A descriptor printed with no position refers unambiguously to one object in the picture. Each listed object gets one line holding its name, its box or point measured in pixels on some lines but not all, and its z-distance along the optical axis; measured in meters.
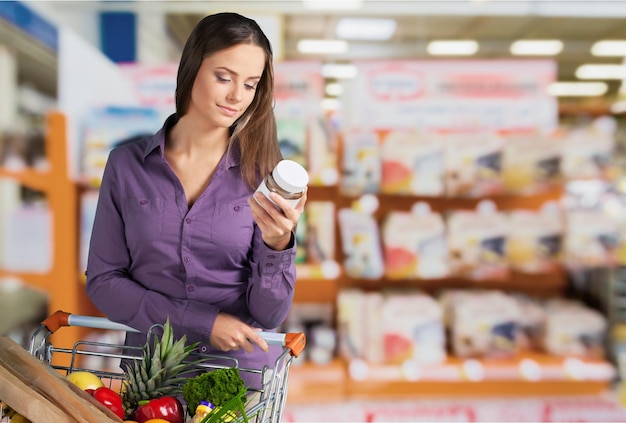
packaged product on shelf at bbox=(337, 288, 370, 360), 3.02
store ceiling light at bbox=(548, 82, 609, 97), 8.90
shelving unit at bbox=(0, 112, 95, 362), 2.82
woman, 1.30
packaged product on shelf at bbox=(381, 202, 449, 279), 2.99
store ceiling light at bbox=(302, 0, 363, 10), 3.27
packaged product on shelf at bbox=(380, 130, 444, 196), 2.96
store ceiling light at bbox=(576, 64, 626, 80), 8.12
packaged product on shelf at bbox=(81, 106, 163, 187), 2.83
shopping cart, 1.08
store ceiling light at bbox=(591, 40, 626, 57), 6.71
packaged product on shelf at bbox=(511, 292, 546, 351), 3.11
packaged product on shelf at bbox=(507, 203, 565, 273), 3.03
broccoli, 1.05
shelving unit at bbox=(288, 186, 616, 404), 2.95
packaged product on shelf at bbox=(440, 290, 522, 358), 3.01
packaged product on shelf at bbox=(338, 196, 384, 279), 2.99
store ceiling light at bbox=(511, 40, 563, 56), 6.18
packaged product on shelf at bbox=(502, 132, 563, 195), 2.97
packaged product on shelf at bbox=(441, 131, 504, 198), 2.96
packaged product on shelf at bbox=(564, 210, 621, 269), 3.03
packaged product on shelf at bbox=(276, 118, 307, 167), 2.90
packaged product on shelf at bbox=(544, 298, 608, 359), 3.05
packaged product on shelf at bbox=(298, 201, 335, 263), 2.98
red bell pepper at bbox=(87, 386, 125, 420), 1.04
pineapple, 1.12
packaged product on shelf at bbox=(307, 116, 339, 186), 2.92
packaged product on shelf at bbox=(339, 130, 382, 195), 2.96
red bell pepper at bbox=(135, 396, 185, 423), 1.04
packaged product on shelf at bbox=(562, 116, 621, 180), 3.00
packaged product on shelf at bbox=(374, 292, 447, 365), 2.96
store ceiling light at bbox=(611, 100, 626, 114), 3.58
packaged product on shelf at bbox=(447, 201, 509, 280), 3.00
